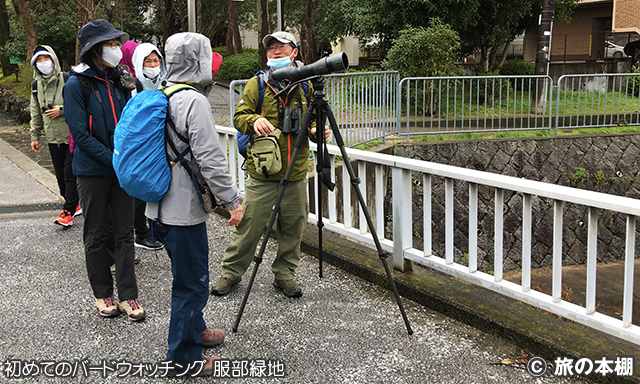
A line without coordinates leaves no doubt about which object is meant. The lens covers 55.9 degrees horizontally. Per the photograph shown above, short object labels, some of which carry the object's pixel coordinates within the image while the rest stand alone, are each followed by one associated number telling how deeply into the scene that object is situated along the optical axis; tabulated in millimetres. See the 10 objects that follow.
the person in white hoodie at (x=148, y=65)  4117
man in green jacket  4023
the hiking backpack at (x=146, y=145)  2928
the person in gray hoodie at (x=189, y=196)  2947
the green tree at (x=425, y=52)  12750
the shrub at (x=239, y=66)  25016
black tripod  3625
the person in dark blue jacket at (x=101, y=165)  3889
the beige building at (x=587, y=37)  26819
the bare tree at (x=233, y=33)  26688
